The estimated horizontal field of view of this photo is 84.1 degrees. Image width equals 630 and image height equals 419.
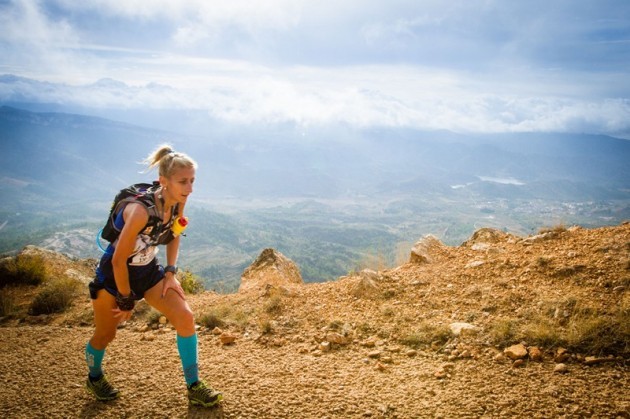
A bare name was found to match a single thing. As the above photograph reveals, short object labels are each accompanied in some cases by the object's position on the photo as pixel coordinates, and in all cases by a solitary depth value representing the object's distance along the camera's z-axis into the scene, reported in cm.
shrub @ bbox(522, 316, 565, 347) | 399
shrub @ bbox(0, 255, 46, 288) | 880
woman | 300
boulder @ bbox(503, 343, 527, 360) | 389
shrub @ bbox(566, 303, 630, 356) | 377
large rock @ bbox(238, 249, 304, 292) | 864
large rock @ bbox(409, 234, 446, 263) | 773
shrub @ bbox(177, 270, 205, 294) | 909
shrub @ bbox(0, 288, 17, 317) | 700
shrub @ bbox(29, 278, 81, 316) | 704
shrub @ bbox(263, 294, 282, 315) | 611
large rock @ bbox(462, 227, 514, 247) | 852
